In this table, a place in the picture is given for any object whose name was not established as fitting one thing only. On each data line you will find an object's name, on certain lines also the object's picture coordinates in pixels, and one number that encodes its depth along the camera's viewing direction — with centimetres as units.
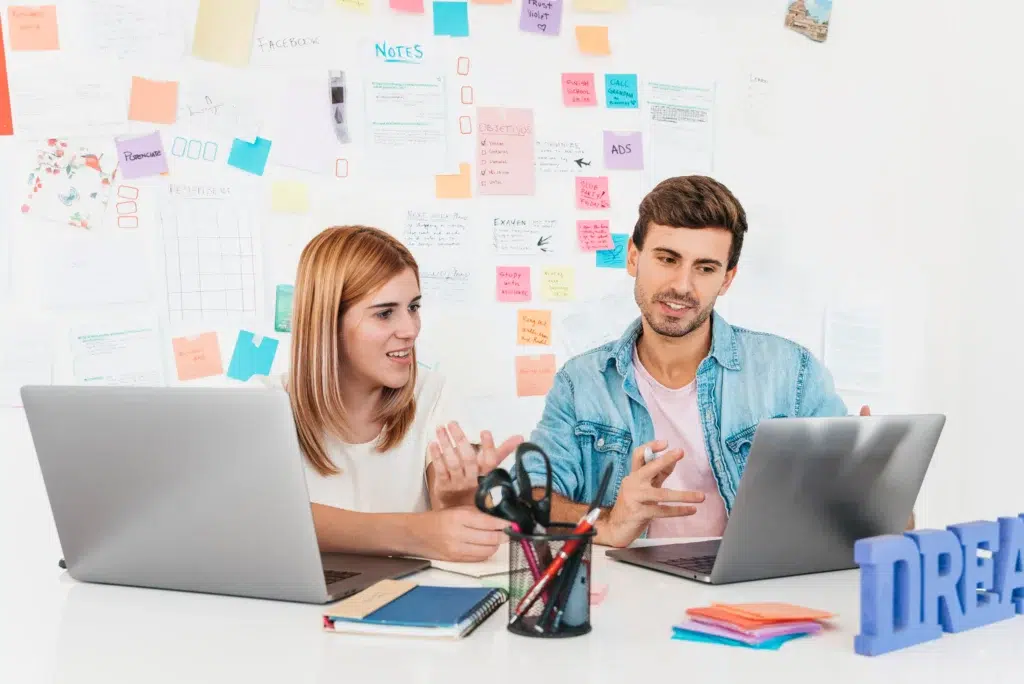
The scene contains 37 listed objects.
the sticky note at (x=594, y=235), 279
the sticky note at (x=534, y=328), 276
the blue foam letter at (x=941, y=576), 103
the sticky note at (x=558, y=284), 278
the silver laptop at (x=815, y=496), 118
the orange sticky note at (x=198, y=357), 257
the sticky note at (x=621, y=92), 281
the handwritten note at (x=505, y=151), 273
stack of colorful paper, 100
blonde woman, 187
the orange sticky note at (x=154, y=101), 253
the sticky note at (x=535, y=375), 276
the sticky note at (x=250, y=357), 260
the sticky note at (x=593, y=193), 280
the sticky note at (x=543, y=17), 275
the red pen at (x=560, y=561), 100
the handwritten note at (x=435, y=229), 270
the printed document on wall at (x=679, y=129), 284
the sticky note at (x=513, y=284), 275
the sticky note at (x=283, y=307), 260
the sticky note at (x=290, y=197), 261
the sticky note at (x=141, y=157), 253
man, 202
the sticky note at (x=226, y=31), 256
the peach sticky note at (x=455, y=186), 271
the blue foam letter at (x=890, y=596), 97
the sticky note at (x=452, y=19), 270
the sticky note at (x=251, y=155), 259
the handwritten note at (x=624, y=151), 281
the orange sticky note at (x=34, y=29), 249
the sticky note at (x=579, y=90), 279
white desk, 92
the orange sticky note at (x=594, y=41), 279
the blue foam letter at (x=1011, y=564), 112
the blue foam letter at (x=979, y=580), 107
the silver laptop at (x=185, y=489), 110
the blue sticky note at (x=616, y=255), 281
